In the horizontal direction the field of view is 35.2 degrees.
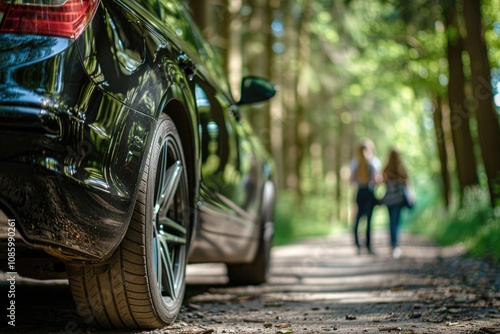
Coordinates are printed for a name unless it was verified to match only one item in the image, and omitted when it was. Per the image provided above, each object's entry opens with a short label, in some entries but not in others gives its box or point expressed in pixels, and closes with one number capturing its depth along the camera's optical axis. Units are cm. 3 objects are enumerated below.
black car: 285
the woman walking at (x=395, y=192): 1260
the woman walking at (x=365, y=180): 1315
